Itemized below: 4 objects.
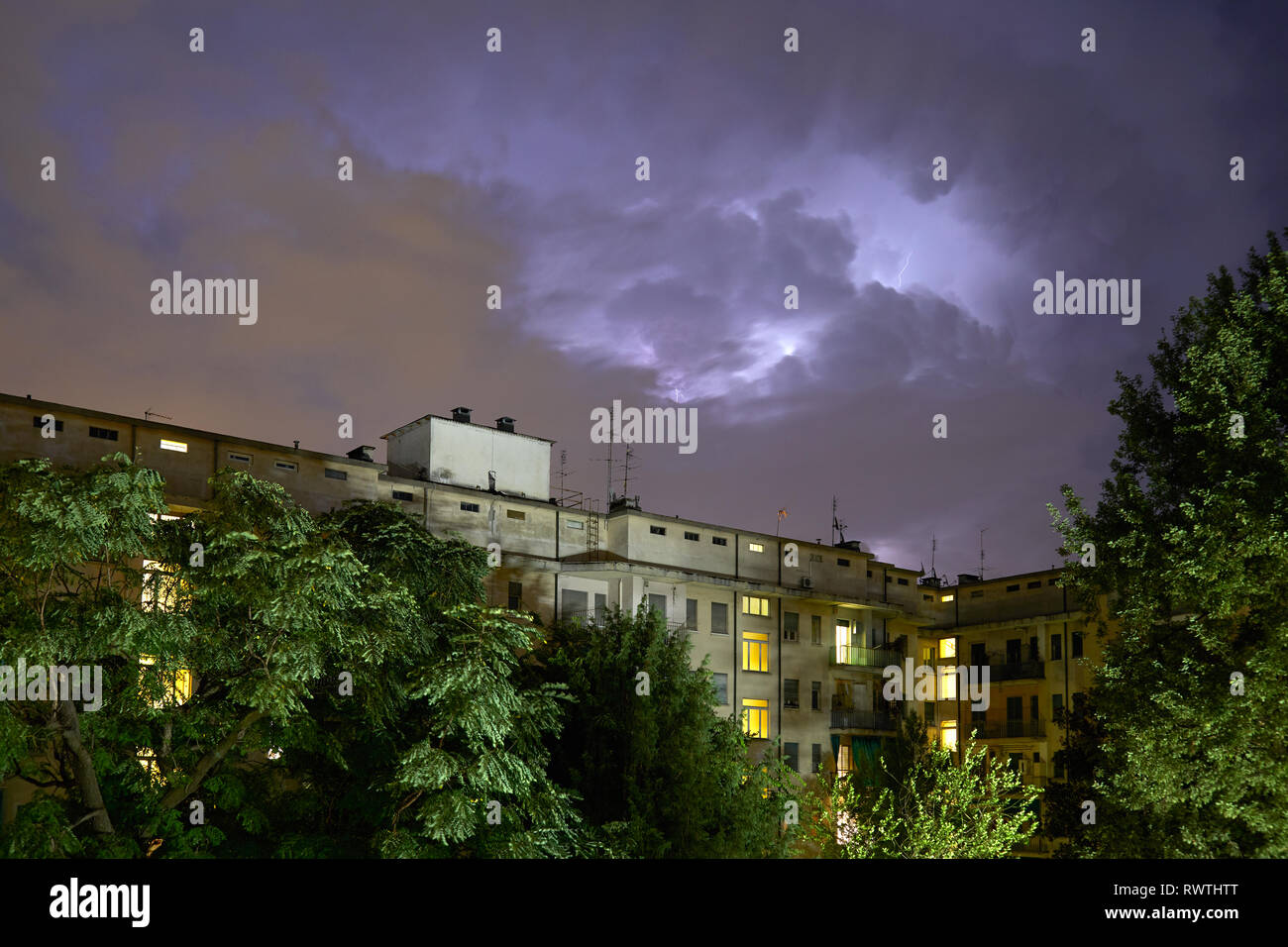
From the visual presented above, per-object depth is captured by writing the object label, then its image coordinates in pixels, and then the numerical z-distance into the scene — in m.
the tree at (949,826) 30.25
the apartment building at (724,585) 38.84
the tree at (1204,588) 23.58
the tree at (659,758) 30.94
